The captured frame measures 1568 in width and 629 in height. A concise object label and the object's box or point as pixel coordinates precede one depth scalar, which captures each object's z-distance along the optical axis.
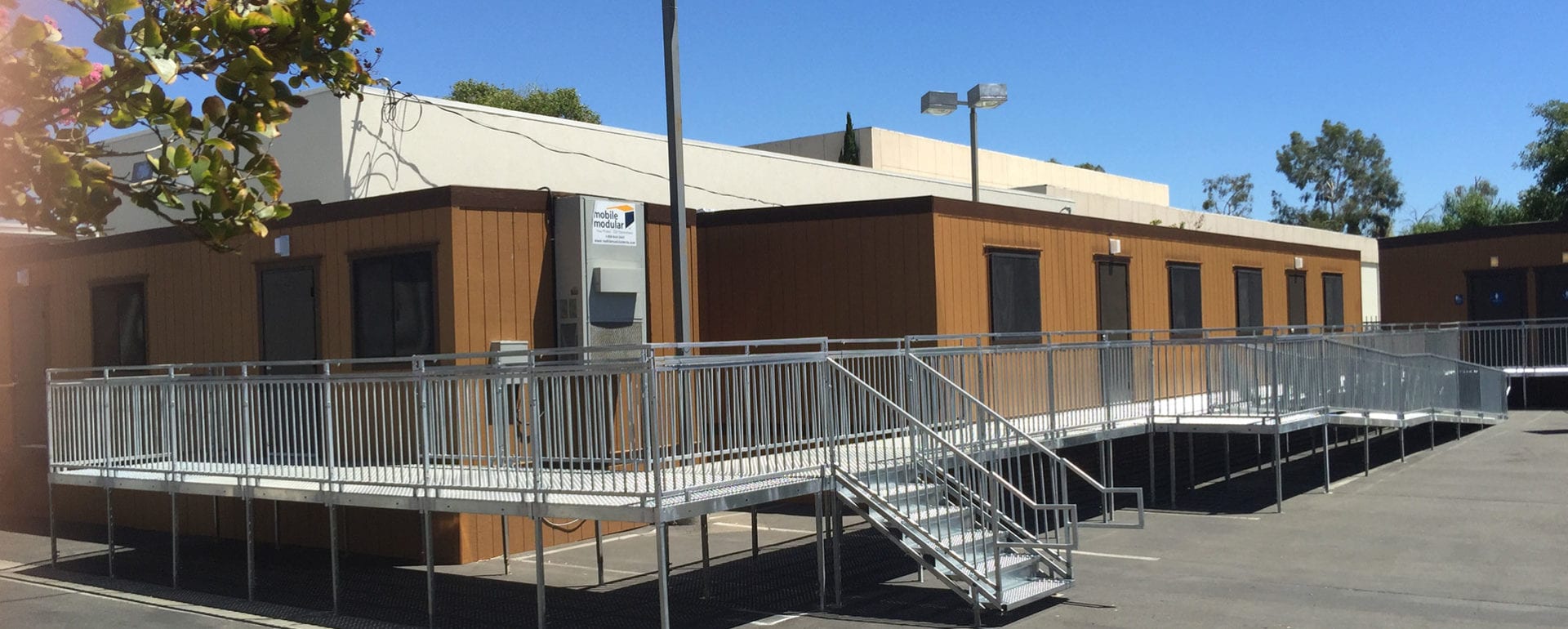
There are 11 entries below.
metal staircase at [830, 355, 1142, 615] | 9.47
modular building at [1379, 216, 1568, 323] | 27.56
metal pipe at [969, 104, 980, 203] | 19.11
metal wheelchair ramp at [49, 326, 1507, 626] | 9.13
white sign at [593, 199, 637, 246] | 13.70
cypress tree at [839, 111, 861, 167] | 39.19
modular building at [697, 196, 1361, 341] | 15.07
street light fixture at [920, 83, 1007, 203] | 18.20
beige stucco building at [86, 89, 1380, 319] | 15.34
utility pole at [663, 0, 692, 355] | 12.41
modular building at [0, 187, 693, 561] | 12.90
